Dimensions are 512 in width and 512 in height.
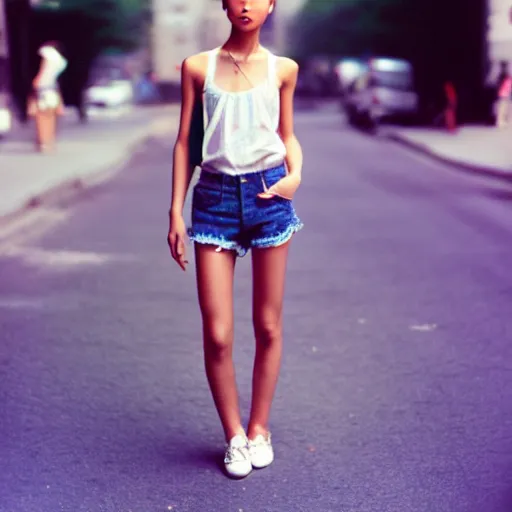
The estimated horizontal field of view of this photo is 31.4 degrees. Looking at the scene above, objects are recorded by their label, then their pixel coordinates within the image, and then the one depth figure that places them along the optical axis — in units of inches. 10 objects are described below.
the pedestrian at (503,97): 1077.8
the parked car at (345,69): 2640.3
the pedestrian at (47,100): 652.7
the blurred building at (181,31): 3526.1
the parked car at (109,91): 1925.4
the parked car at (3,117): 783.7
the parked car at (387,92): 1122.7
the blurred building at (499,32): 1163.3
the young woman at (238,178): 123.6
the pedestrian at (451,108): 1021.2
